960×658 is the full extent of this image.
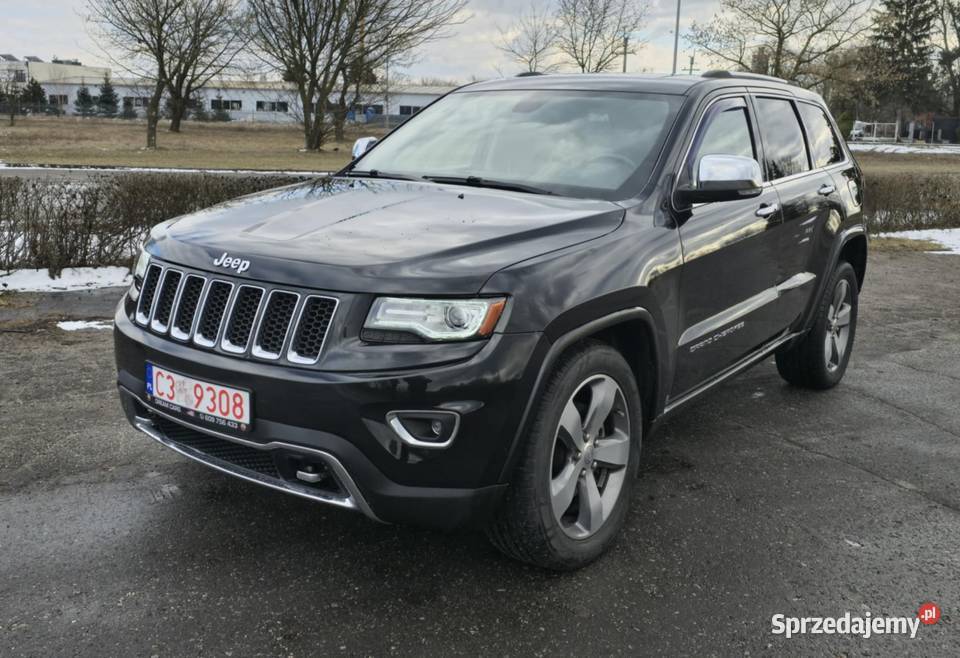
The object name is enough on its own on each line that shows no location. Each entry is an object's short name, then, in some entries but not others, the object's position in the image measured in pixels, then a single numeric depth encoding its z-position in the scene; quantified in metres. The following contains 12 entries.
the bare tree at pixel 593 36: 38.53
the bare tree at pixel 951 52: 63.06
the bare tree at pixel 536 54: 40.22
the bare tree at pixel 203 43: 39.97
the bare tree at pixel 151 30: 37.75
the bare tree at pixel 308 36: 32.50
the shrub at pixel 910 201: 13.74
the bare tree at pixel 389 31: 32.84
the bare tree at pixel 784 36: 33.53
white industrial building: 69.12
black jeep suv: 2.57
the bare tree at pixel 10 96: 49.00
